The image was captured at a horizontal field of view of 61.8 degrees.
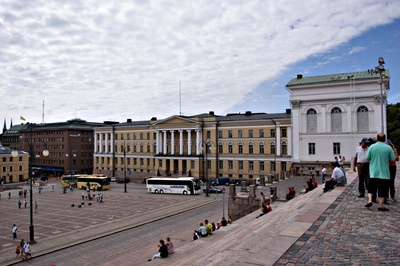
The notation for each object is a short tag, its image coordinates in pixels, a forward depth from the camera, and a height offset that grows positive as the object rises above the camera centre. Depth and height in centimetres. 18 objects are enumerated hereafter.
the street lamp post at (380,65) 1866 +473
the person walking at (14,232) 2680 -656
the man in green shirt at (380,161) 943 -36
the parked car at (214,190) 5229 -645
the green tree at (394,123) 6309 +503
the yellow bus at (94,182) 6116 -604
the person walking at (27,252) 2141 -652
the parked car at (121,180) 7772 -711
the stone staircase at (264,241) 764 -244
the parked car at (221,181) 6303 -605
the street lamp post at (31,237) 2483 -651
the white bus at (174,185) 5094 -564
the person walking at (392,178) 1125 -102
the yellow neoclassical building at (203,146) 6247 +79
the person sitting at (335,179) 1658 -154
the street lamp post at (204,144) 7017 +89
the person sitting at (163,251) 1553 -475
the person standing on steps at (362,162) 1214 -50
